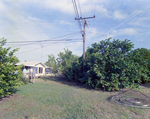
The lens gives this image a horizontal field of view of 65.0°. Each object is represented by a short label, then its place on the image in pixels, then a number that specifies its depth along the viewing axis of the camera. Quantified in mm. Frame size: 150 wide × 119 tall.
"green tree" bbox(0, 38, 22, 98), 6031
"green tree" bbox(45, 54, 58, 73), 20067
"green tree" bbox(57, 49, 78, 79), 15691
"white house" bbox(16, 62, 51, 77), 21755
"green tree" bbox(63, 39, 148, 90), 9391
